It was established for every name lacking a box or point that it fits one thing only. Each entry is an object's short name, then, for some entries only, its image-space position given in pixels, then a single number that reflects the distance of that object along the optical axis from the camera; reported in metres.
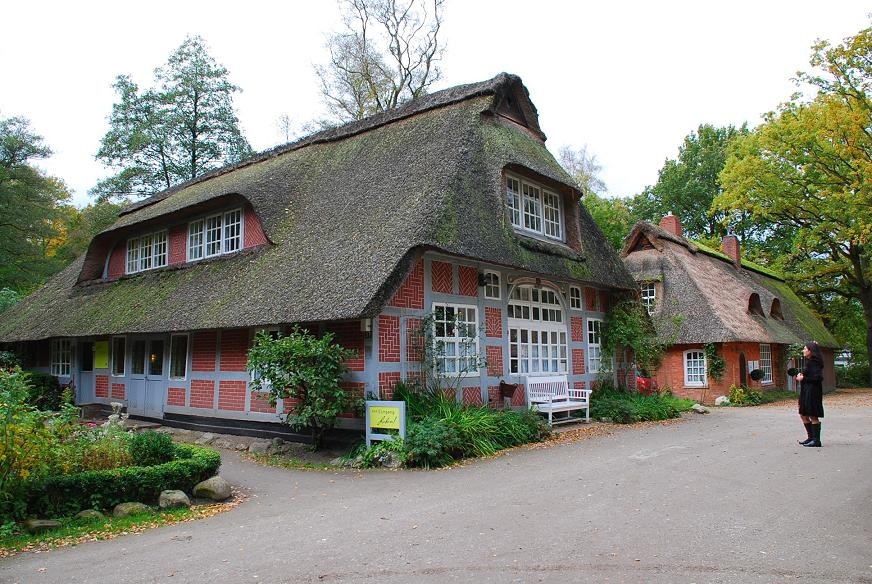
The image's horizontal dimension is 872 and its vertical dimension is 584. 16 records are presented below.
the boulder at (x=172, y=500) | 7.79
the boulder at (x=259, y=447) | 12.05
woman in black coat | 10.37
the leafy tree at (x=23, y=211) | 28.33
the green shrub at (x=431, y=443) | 9.92
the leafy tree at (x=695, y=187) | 40.03
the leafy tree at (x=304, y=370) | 10.38
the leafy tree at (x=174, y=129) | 31.19
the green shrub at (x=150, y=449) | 8.52
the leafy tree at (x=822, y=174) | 19.56
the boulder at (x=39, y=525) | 6.73
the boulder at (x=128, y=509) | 7.43
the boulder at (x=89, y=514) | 7.19
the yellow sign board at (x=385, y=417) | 10.35
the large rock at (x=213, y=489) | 8.28
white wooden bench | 13.92
